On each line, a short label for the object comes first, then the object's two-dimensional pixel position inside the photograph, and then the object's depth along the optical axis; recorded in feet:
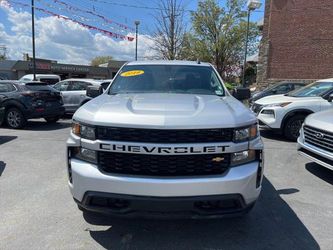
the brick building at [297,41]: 73.00
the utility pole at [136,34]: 77.69
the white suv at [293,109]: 27.58
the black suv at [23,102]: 33.33
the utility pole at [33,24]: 57.98
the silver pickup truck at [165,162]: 9.42
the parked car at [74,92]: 41.68
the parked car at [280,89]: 48.29
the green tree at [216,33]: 94.48
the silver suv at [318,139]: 16.95
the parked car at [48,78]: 73.64
